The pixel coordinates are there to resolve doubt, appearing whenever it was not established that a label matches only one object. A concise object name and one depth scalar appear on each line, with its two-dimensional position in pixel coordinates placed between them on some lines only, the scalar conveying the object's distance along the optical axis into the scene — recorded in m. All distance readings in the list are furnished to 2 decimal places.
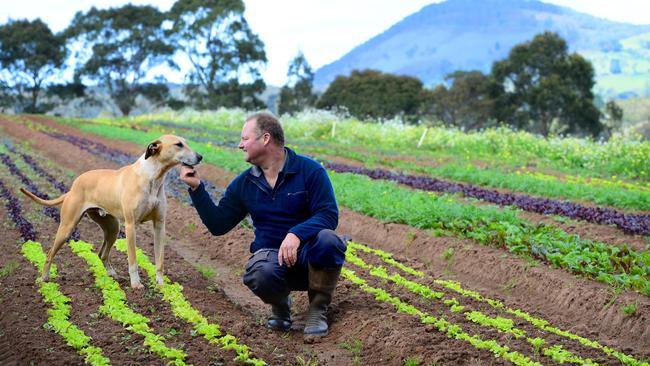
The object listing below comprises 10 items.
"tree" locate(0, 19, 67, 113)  69.00
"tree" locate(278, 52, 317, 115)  66.94
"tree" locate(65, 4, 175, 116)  70.06
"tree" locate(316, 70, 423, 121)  57.97
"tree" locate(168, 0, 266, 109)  63.81
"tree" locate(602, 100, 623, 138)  51.41
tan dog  6.99
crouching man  5.94
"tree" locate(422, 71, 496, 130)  51.53
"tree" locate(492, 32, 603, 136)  47.16
